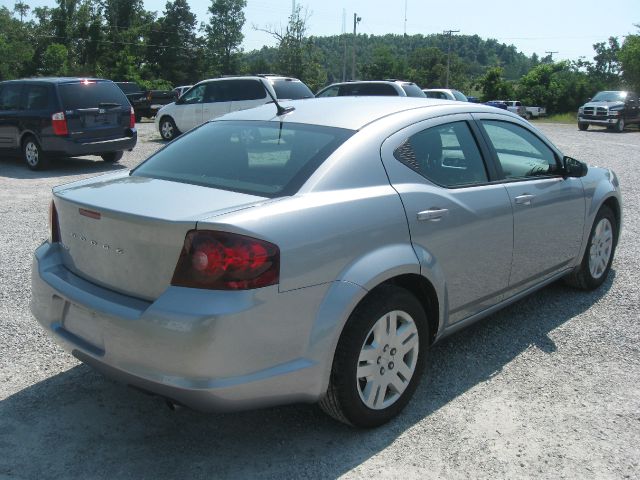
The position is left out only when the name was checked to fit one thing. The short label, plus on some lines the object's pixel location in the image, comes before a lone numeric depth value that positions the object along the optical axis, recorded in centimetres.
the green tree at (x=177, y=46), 7638
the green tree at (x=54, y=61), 5097
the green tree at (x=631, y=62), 4678
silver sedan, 253
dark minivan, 1145
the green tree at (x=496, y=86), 5956
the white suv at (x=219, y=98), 1477
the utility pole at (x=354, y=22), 5528
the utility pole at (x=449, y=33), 7624
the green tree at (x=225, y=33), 8712
